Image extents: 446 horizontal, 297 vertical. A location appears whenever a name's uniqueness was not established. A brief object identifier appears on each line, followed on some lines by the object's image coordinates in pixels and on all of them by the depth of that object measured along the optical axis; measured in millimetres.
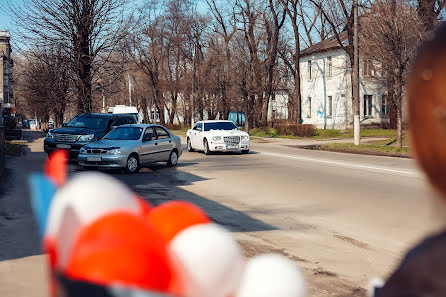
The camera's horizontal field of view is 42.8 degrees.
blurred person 1007
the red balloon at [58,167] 1180
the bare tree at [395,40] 26000
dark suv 21812
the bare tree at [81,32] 25453
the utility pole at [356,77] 29297
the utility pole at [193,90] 60491
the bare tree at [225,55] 57103
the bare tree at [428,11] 27602
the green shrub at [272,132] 46316
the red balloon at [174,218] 1196
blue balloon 1141
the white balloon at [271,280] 1180
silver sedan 18359
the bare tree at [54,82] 27312
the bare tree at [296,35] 49875
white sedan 25656
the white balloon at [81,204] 1050
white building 52188
